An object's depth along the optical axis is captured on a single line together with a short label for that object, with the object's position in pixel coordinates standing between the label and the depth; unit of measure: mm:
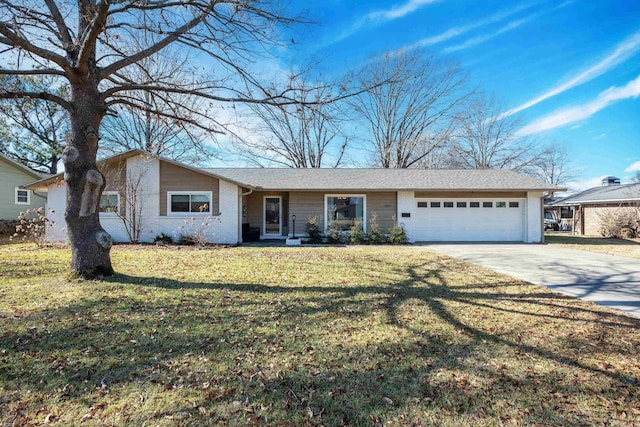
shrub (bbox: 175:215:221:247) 12477
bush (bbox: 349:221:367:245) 13711
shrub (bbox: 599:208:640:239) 16516
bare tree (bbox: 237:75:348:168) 25722
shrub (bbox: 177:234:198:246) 12266
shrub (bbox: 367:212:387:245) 13680
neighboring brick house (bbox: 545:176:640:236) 17406
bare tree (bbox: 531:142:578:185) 34628
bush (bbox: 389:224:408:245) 13562
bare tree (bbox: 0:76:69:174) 21734
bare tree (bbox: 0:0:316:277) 5355
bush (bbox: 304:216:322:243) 13923
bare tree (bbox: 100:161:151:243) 12602
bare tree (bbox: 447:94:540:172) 28188
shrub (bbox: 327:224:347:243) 13930
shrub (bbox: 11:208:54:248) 10549
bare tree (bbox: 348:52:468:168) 25812
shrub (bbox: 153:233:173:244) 12437
